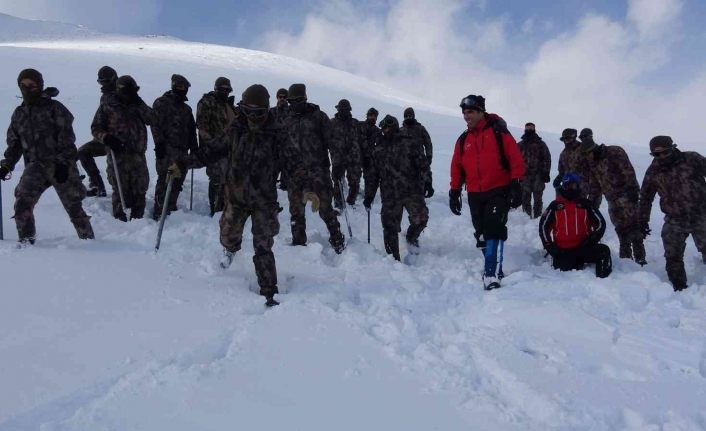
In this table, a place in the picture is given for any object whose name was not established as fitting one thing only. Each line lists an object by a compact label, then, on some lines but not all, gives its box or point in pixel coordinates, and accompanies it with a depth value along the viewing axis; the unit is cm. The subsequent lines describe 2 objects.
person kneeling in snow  632
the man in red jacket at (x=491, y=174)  542
